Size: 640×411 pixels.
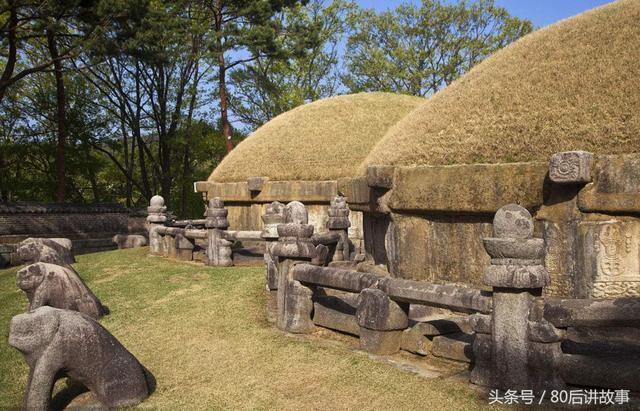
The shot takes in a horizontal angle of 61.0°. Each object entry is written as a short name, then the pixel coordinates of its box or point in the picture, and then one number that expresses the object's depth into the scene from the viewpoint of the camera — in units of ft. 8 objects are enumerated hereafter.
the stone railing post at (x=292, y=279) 21.13
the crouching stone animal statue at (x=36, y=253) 26.55
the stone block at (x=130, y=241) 58.10
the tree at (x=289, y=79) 94.99
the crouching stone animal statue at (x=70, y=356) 13.62
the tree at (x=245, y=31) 72.49
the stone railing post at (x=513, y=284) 13.28
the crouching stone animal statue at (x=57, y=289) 20.06
